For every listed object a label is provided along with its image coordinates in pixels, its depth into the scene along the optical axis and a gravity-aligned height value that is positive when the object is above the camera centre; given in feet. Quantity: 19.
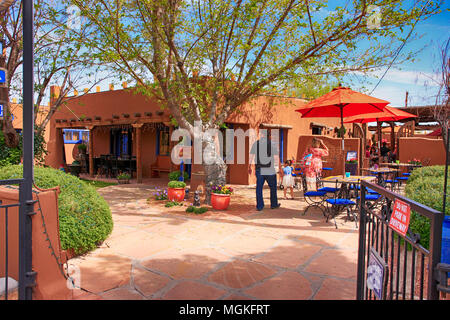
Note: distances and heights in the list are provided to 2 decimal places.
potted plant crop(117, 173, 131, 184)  39.00 -3.53
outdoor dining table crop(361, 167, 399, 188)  24.63 -1.76
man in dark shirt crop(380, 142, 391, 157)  47.21 +0.30
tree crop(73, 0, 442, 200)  21.61 +8.00
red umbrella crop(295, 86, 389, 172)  22.27 +3.55
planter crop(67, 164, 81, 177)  44.64 -2.73
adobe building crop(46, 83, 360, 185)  38.01 +2.95
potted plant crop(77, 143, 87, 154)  49.61 +0.06
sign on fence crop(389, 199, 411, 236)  5.83 -1.19
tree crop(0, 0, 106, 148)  24.64 +7.80
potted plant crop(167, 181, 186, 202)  25.91 -3.26
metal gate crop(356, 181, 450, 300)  4.66 -1.79
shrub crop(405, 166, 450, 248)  13.07 -1.98
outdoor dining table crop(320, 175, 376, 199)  20.17 -1.77
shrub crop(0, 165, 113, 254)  12.61 -2.54
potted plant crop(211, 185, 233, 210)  23.58 -3.41
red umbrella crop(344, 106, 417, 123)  30.17 +3.69
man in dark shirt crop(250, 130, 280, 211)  23.06 -1.18
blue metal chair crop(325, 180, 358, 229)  18.84 -3.48
